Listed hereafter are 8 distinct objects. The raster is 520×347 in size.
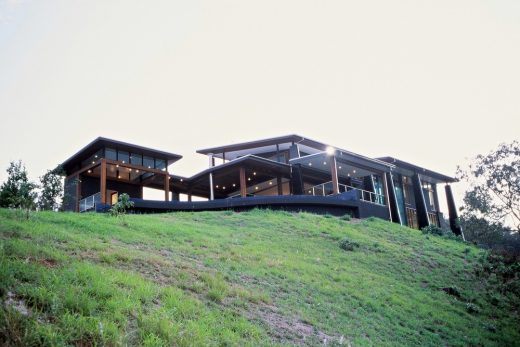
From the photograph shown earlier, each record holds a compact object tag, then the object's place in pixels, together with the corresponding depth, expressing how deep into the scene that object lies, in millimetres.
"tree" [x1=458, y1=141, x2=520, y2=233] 24125
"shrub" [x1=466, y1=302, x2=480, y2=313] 17281
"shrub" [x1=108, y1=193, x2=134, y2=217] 20188
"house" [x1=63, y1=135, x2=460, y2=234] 36781
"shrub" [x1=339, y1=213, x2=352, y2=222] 29942
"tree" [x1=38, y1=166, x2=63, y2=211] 20922
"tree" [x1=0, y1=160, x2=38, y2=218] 15545
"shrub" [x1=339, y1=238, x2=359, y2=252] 21406
